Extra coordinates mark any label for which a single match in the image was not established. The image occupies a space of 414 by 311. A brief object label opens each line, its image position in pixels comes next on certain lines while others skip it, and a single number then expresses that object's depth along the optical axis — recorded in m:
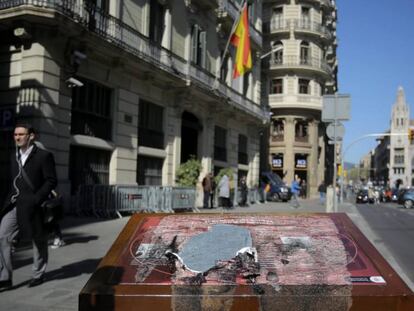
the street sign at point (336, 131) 13.58
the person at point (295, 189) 28.70
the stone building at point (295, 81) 47.97
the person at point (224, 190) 22.83
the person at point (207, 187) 22.56
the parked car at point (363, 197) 45.59
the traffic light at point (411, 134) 32.39
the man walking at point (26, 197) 5.81
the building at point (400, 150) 126.19
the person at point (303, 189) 47.97
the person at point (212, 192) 23.50
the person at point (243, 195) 27.64
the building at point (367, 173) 171.07
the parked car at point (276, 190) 35.81
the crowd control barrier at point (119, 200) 15.48
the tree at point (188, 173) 22.72
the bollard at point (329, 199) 17.23
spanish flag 26.92
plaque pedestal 2.73
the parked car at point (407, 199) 34.47
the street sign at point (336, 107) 13.63
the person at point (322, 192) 35.53
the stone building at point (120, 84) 15.00
